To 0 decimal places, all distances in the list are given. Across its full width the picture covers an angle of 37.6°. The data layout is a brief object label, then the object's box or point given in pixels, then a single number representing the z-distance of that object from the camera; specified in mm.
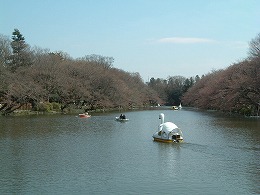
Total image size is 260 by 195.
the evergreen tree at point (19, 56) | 63250
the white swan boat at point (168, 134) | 25938
